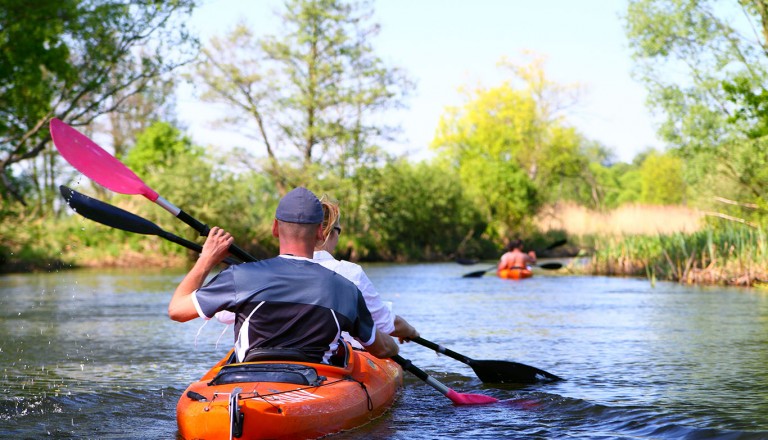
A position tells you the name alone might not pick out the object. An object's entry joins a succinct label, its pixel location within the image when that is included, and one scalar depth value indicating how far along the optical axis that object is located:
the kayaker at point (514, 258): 20.09
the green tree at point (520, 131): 51.50
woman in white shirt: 5.04
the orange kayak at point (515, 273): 20.05
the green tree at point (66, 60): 21.69
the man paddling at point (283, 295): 4.36
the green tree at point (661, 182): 56.69
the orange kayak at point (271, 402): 4.27
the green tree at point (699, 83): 24.53
